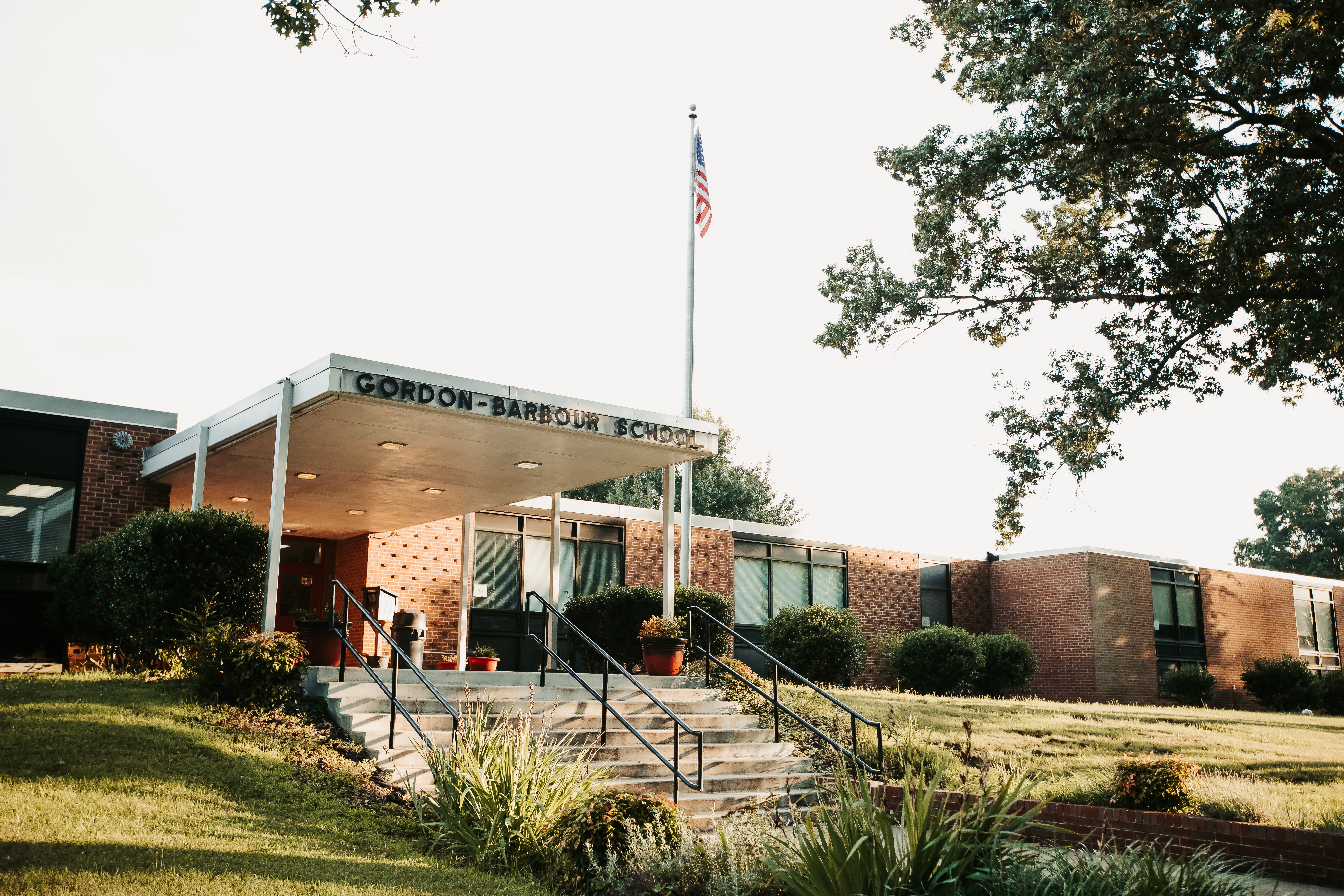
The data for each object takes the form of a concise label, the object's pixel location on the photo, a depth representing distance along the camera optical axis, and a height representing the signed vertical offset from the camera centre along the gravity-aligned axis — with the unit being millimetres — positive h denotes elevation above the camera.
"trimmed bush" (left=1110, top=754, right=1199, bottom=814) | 8266 -1305
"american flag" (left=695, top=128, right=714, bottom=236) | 18828 +7923
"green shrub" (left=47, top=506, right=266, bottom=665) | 10742 +466
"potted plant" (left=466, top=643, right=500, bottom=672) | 14867 -593
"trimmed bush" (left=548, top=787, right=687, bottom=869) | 6484 -1312
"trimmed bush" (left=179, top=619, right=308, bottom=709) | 9383 -466
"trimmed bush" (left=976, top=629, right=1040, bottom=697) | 22984 -880
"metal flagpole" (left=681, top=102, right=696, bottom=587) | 17203 +4668
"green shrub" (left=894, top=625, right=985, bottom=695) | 21562 -750
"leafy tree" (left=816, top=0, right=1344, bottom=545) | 9828 +4918
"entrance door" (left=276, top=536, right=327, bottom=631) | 19078 +765
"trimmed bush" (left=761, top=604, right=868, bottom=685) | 18609 -432
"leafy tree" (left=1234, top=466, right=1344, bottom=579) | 55719 +5668
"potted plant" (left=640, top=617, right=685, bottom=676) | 12648 -308
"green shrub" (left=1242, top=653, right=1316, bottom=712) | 26875 -1485
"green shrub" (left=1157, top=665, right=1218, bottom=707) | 26062 -1498
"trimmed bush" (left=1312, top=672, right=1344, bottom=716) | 26516 -1768
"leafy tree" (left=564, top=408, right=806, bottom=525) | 38281 +4919
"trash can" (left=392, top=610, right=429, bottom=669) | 12828 -166
